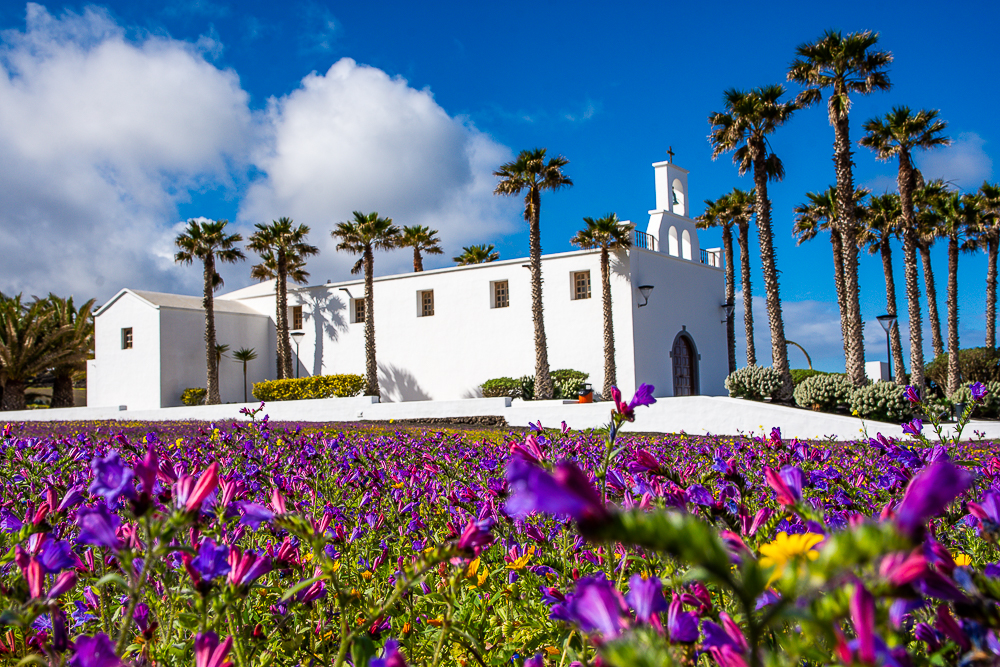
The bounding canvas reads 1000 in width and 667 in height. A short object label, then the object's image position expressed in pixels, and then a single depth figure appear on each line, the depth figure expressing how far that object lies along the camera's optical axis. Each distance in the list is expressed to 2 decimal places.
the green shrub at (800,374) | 29.02
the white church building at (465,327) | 23.45
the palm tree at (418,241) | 31.25
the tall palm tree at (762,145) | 20.02
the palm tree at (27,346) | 30.28
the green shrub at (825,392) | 17.45
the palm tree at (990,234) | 26.62
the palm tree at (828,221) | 25.89
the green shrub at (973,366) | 24.70
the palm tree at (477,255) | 35.50
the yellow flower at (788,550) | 0.86
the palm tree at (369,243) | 25.12
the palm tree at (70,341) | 32.06
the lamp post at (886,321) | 20.62
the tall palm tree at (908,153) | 21.12
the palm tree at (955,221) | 25.91
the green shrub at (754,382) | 19.48
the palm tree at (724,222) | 29.02
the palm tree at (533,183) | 22.50
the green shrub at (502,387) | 23.12
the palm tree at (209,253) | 26.35
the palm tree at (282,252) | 27.69
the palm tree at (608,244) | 22.16
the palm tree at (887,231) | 26.84
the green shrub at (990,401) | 17.05
